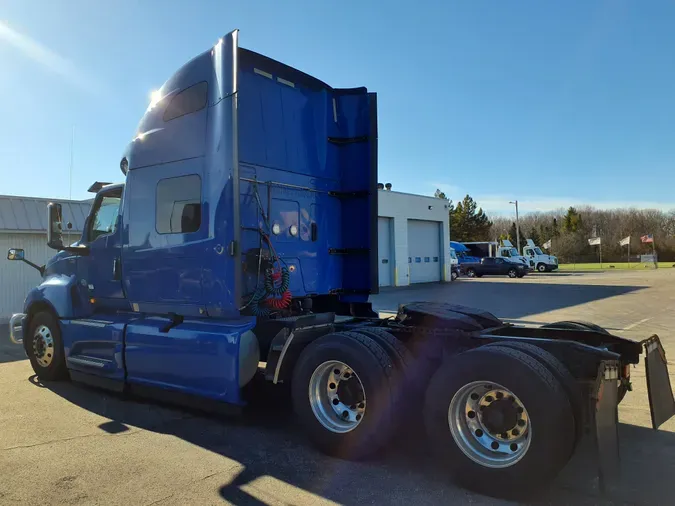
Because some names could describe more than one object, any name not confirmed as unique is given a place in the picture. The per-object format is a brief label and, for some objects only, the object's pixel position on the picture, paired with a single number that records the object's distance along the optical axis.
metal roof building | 15.31
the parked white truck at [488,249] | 50.17
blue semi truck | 3.56
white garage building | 28.58
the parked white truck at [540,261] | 50.00
